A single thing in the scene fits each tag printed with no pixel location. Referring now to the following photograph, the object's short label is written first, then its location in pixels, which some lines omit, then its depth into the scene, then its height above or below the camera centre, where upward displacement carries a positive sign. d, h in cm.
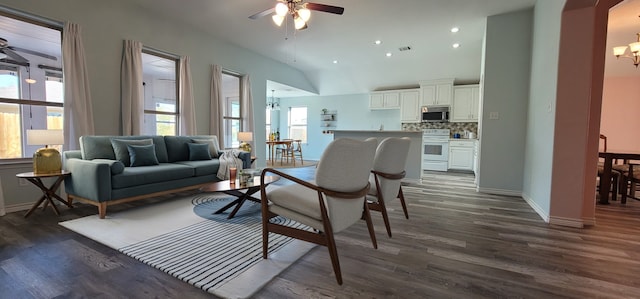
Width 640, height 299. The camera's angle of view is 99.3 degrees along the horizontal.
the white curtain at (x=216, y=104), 547 +60
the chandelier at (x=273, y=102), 937 +115
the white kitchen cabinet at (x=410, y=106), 773 +90
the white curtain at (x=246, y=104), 627 +70
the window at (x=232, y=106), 629 +65
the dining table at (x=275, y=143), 804 -25
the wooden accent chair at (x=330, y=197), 172 -43
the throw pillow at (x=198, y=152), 434 -30
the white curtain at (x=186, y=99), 490 +62
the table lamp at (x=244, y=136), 552 -4
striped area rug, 175 -92
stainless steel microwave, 725 +66
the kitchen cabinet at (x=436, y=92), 719 +123
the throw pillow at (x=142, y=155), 355 -30
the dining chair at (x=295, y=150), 854 -50
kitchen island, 516 -26
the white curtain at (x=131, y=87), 406 +68
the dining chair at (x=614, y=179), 390 -57
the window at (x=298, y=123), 1013 +45
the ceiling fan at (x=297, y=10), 307 +145
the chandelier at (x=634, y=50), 390 +135
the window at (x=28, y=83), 321 +58
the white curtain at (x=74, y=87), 340 +56
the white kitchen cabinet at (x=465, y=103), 696 +91
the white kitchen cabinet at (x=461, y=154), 677 -41
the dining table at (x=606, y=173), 363 -44
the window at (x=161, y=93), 488 +74
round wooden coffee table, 269 -54
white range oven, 707 -31
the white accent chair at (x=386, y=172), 250 -33
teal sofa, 290 -44
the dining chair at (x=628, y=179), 370 -52
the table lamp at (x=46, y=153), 288 -25
